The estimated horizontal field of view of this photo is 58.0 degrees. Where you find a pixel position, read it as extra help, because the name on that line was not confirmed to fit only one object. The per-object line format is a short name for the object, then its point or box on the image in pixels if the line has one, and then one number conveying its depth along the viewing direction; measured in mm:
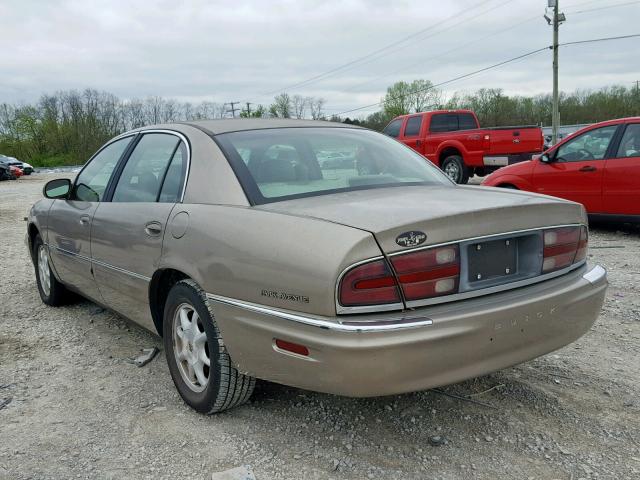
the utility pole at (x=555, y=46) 25875
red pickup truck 12852
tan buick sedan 2172
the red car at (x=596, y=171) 7035
